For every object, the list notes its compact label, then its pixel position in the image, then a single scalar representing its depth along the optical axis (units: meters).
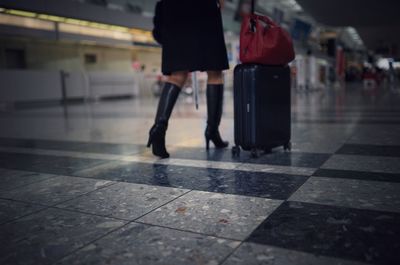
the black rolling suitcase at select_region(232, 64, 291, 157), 2.33
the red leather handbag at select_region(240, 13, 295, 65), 2.27
